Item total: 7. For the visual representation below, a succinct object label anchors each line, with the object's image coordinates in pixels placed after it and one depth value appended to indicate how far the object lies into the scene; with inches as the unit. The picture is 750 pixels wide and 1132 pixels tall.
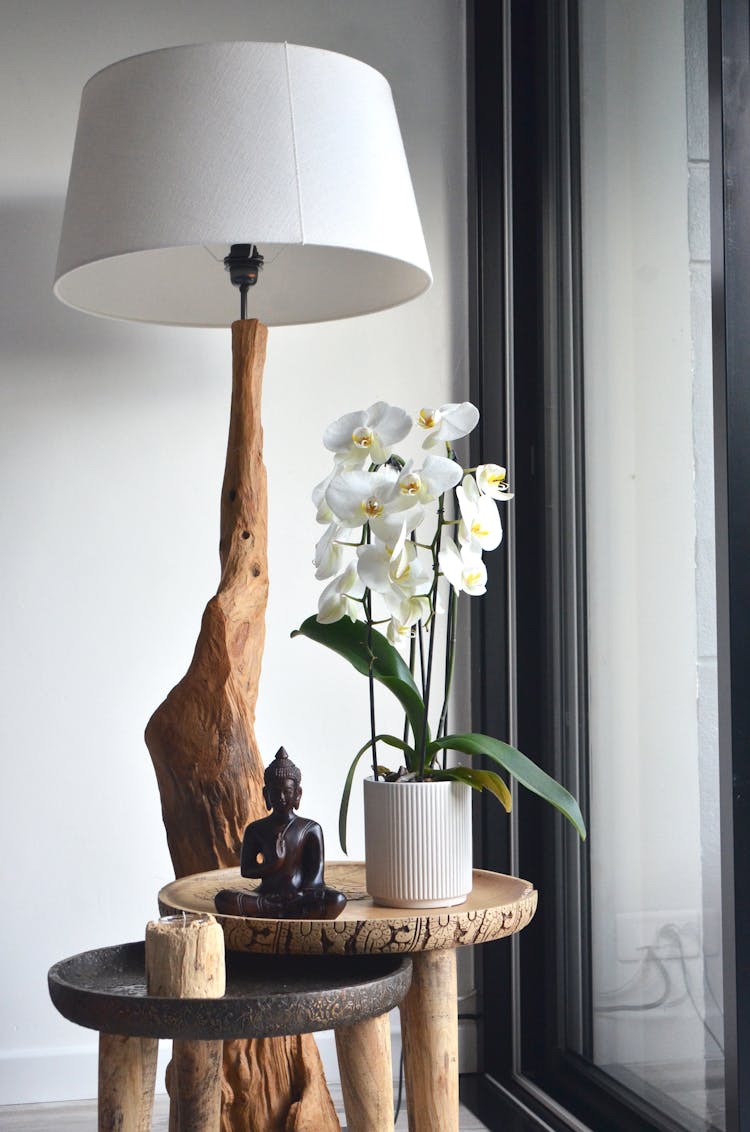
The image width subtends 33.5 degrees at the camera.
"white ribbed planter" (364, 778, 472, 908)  47.6
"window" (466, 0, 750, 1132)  51.6
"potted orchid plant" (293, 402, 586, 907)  46.6
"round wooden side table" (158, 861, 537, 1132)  44.8
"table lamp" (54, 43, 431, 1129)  56.7
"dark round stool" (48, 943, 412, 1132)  39.3
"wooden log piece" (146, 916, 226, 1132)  40.0
